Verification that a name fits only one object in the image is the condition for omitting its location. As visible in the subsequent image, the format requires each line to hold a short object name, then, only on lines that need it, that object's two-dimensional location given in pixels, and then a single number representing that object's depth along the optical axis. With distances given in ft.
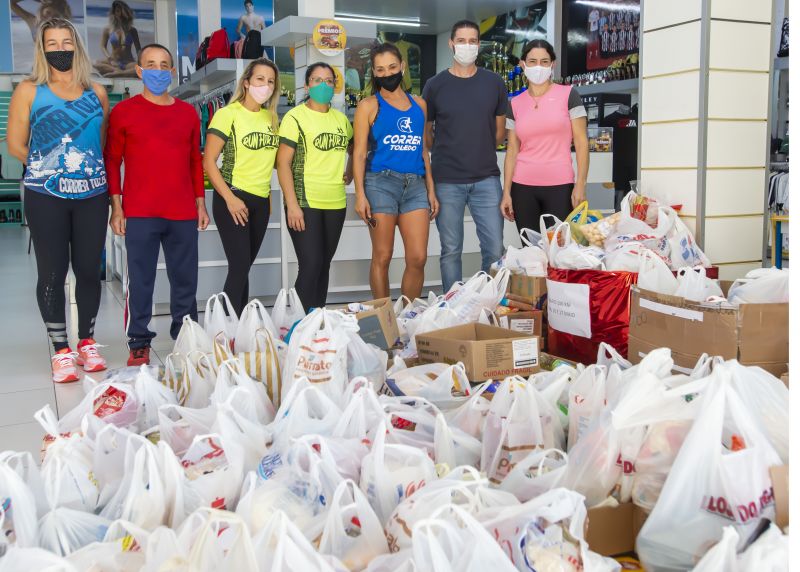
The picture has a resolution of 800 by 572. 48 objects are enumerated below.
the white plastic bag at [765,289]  8.23
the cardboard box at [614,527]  5.08
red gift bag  9.76
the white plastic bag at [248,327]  9.64
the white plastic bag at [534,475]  5.10
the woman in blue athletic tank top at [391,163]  12.98
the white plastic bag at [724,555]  3.81
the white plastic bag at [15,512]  4.86
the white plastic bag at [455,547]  3.93
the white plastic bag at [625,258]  9.85
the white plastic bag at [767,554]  3.77
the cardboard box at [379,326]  9.27
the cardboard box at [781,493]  4.45
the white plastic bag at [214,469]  5.45
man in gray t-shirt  13.04
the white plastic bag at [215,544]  4.03
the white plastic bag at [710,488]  4.46
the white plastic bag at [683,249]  10.41
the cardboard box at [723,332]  7.72
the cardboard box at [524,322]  10.28
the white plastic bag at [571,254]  10.15
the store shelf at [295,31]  19.66
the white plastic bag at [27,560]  4.21
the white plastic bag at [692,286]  8.81
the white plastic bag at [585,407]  6.31
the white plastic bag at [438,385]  7.47
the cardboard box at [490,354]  8.10
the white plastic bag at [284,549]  3.92
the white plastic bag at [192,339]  9.54
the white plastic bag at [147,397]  7.82
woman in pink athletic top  12.77
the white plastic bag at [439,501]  4.62
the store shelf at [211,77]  25.38
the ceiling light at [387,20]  46.92
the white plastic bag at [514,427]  6.00
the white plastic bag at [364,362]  8.13
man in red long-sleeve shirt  12.05
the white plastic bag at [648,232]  10.47
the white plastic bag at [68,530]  4.92
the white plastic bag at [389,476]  5.20
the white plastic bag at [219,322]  10.09
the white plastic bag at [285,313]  10.37
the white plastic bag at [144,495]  5.02
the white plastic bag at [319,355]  7.49
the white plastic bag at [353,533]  4.61
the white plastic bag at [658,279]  9.26
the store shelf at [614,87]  33.47
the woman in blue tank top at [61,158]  11.45
